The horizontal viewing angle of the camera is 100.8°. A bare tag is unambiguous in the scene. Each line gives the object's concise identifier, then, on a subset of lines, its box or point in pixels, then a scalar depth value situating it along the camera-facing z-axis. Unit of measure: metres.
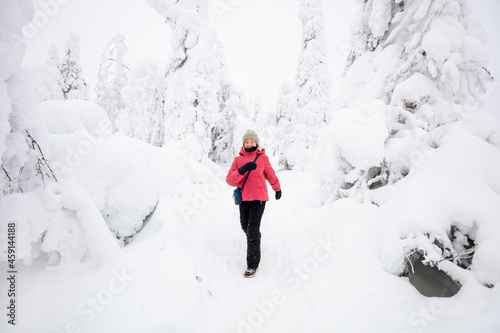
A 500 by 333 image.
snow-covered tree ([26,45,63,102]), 13.87
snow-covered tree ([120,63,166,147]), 15.70
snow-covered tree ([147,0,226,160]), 13.58
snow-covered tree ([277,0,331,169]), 16.62
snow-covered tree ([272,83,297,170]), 17.52
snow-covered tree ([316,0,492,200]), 4.53
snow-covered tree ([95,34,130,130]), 18.81
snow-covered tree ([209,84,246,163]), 17.97
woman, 3.81
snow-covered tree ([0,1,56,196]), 1.91
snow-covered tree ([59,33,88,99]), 20.88
